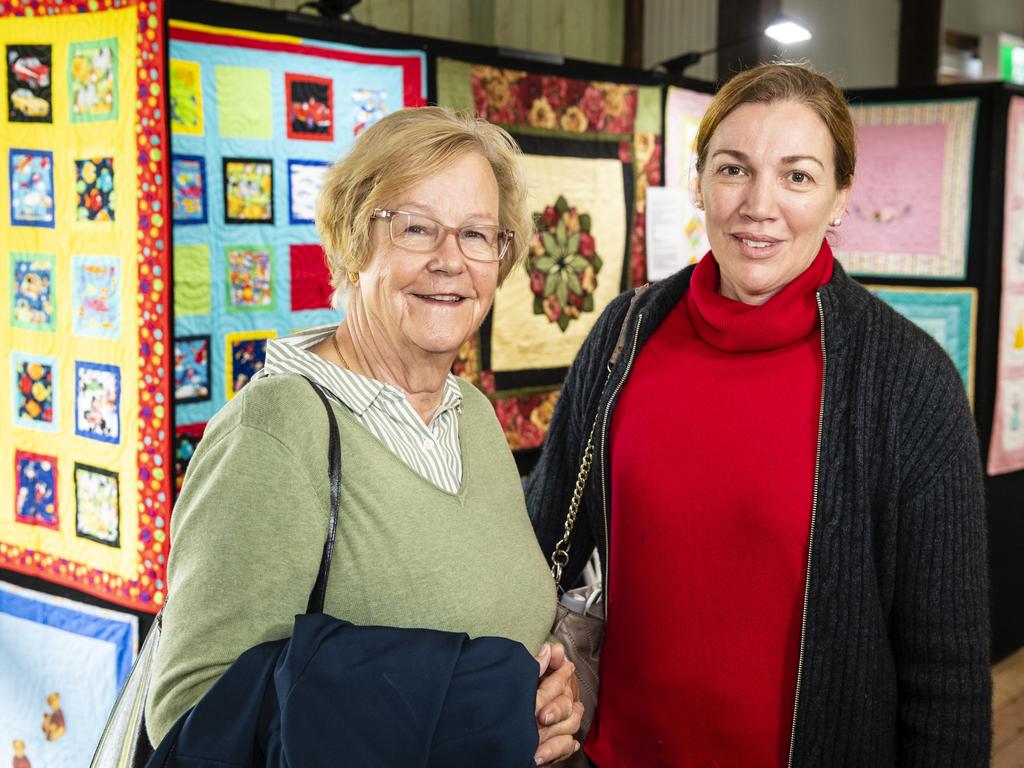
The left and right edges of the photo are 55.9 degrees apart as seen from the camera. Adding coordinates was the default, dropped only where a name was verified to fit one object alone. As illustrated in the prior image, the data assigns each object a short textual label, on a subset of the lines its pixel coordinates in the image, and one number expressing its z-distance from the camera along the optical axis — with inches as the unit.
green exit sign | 266.4
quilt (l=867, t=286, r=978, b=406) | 150.3
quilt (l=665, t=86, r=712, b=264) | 152.0
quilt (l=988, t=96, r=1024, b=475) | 147.7
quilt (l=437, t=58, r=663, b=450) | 130.5
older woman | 40.7
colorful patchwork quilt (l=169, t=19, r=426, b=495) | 94.7
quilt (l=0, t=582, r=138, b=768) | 94.9
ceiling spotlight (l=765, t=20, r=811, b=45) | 138.5
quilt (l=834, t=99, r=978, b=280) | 150.3
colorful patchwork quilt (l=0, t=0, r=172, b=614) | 87.7
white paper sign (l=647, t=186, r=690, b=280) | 151.3
